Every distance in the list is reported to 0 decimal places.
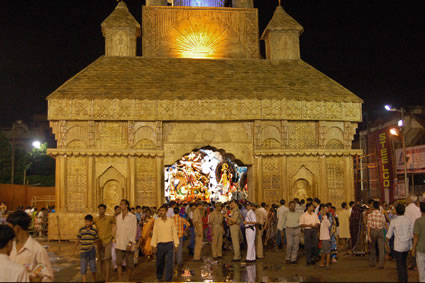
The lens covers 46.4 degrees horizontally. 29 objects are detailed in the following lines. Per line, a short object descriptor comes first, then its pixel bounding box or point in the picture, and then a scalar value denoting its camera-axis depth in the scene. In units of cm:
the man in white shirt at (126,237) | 1091
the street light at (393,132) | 3415
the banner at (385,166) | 3531
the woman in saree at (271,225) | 1747
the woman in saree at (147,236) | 1284
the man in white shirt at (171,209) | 1555
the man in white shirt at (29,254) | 569
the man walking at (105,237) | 1088
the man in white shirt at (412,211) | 1159
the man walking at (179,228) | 1305
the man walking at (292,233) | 1342
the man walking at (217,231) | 1480
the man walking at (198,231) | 1455
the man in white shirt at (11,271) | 468
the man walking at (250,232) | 1366
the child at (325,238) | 1246
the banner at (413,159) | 3275
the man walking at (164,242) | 1062
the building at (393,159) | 3379
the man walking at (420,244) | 873
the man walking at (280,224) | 1550
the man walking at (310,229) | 1294
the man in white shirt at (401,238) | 912
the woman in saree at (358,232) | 1448
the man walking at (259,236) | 1451
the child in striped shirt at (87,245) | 990
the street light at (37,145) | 5381
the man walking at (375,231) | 1212
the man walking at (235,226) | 1412
